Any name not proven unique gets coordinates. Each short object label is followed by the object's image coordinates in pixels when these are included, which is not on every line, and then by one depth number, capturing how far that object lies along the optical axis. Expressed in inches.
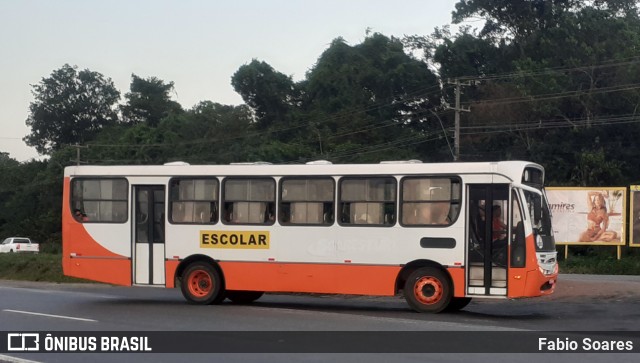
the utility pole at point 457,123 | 1586.4
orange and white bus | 681.6
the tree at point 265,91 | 2800.2
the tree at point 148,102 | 3393.2
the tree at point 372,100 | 2455.7
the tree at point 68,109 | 3415.4
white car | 2349.9
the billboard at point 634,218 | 1256.2
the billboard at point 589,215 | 1279.5
